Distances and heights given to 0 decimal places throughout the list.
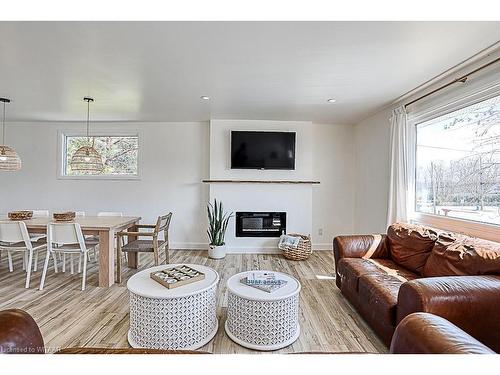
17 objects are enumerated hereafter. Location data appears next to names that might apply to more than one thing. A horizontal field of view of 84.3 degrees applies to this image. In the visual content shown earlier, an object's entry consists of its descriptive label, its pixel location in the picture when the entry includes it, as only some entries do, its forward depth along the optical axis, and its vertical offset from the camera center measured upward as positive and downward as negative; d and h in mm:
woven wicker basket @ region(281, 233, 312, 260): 4539 -1005
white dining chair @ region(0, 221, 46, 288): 3273 -622
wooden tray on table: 2128 -718
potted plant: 4703 -698
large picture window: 2445 +293
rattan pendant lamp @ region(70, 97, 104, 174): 3656 +352
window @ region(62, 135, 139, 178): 5449 +638
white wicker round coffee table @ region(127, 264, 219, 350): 1999 -948
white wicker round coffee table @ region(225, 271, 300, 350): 2072 -981
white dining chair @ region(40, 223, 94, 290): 3211 -612
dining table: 3320 -594
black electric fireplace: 5078 -640
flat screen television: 4895 +696
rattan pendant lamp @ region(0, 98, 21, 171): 3629 +343
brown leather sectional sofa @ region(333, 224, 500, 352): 1704 -673
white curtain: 3400 +304
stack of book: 2210 -775
